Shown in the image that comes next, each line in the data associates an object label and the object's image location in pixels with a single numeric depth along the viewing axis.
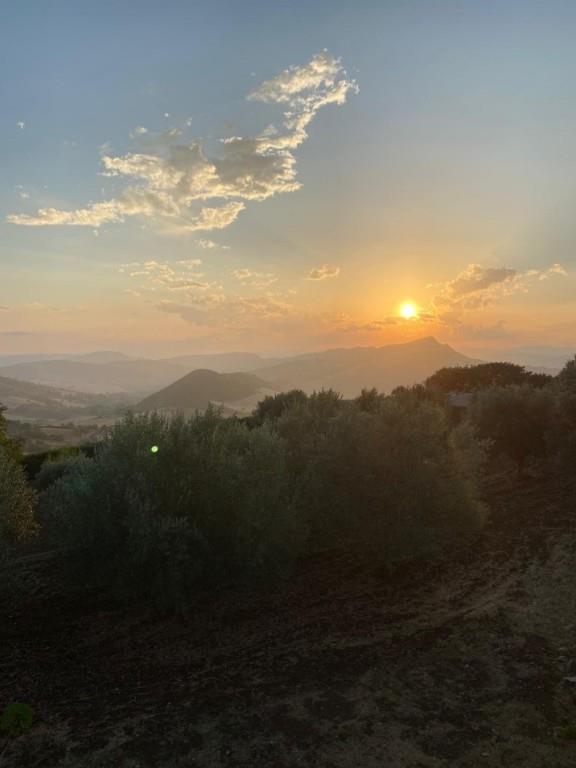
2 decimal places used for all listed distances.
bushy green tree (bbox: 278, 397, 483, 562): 23.05
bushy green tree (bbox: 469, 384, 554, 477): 39.97
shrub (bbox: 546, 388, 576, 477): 38.34
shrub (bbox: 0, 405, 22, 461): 42.75
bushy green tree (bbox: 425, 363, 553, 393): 85.49
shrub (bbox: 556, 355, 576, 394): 41.10
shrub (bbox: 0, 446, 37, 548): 20.74
